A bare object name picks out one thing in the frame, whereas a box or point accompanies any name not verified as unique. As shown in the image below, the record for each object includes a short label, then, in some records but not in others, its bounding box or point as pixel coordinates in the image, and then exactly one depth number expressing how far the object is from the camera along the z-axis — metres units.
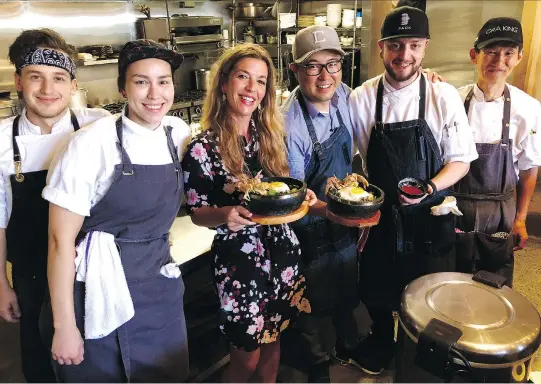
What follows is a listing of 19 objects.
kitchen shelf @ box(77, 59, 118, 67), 5.35
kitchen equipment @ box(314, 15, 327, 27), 7.12
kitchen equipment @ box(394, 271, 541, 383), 1.58
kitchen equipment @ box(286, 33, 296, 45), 7.26
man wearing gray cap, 2.29
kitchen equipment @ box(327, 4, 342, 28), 6.90
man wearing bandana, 1.81
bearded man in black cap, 2.43
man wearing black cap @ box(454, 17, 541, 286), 2.57
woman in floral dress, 1.97
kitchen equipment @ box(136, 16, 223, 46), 5.96
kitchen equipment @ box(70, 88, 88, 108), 4.79
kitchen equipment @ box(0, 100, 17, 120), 4.74
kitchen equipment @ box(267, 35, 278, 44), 7.46
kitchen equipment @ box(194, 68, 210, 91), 6.67
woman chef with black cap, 1.59
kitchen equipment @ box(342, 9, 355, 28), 6.86
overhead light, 5.08
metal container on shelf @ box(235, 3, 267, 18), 7.11
